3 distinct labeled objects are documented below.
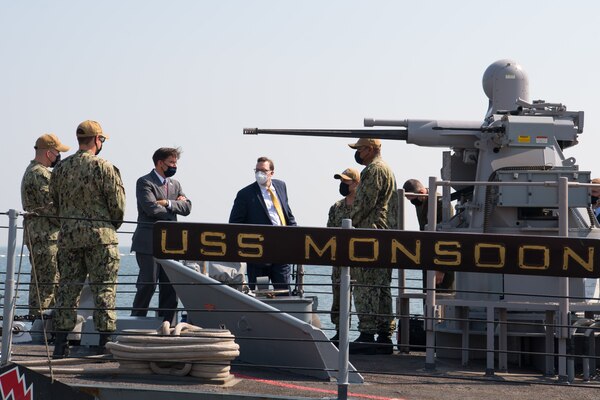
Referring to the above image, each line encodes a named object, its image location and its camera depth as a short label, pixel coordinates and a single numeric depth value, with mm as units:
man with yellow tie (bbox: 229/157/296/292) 9211
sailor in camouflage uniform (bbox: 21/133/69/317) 9109
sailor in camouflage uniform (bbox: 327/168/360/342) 9438
